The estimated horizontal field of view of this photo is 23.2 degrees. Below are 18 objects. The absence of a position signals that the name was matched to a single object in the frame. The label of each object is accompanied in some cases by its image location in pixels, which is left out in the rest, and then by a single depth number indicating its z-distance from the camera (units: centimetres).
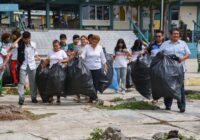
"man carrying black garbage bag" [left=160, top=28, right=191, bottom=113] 930
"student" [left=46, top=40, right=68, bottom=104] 1032
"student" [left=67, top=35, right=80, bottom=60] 1122
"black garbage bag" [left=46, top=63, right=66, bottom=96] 999
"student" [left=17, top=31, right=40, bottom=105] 977
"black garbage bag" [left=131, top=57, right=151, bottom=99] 1086
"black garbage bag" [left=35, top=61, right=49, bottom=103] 1020
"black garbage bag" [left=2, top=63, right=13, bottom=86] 1326
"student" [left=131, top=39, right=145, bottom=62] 1269
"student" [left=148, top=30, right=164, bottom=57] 1058
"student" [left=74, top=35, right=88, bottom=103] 1047
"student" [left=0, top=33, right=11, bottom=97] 1146
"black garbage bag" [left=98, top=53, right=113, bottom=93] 1052
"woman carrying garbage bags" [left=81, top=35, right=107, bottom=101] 1034
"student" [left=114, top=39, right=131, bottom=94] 1251
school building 3694
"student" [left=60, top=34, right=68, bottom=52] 1158
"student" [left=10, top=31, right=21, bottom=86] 1212
